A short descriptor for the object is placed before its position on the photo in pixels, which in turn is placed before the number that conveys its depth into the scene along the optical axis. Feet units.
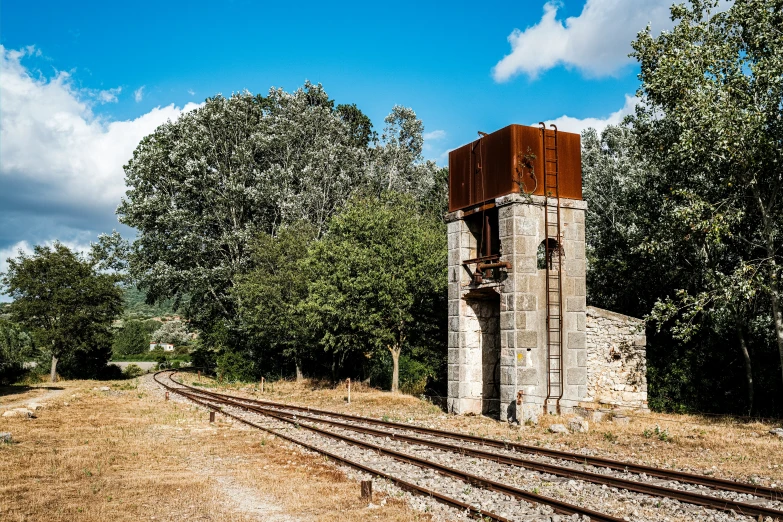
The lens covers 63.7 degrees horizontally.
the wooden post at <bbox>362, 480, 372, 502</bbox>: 33.99
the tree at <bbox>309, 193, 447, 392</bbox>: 95.30
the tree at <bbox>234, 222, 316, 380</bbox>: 119.24
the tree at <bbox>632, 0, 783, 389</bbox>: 62.69
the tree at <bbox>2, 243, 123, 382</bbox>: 137.90
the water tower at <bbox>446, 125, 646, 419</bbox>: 66.03
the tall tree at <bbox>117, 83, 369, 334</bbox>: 142.10
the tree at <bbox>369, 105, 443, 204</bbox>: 175.01
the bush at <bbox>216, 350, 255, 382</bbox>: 146.51
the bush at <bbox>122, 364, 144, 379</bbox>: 182.89
